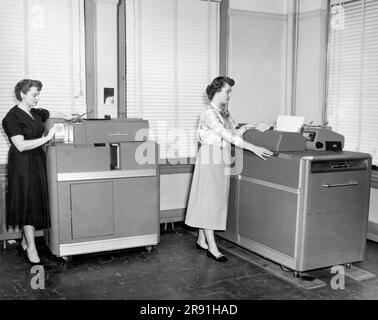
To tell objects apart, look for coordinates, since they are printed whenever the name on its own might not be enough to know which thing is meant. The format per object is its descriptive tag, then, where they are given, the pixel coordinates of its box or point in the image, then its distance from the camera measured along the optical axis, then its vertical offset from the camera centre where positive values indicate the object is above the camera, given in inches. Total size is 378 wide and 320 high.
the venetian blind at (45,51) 173.3 +18.2
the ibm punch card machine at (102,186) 156.0 -31.1
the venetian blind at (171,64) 195.0 +15.1
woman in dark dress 149.4 -23.4
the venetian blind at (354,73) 186.9 +11.3
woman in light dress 158.4 -24.6
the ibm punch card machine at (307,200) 140.4 -32.3
